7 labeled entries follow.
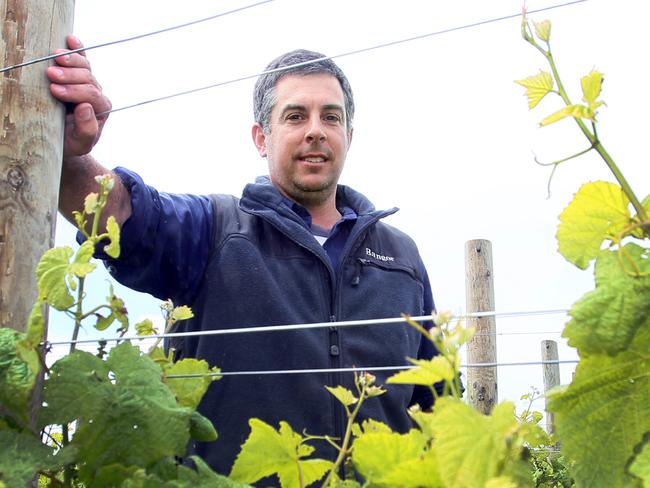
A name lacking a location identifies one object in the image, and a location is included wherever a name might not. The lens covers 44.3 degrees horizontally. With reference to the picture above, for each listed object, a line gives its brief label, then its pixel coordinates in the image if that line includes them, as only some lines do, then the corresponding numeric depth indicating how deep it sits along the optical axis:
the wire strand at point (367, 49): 1.79
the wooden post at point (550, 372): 7.76
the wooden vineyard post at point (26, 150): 1.57
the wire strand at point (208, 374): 1.16
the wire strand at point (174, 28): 2.07
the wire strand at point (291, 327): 1.11
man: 2.60
